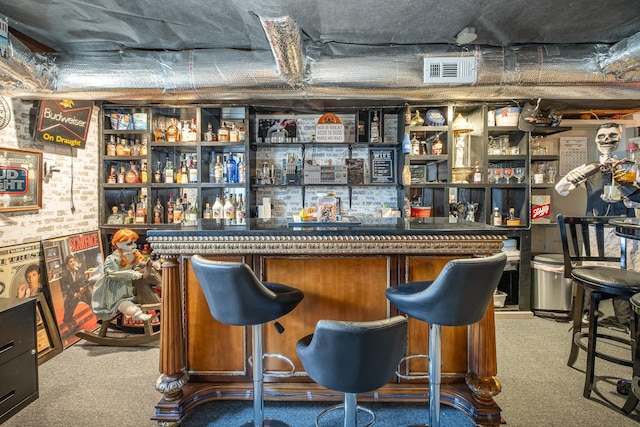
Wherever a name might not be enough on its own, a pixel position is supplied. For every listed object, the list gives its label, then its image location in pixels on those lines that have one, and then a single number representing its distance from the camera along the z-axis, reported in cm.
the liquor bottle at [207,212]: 429
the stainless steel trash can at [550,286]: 408
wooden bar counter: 204
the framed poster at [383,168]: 440
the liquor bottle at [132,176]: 420
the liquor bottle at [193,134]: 419
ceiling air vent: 272
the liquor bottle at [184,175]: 428
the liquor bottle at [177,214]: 431
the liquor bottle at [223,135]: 420
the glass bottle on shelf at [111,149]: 417
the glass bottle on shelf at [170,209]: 433
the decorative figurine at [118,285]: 328
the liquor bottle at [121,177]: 422
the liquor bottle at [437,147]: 423
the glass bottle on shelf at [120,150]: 416
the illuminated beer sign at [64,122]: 326
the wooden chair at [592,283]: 231
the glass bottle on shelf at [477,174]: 421
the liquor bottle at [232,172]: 434
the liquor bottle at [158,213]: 426
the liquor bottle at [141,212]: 423
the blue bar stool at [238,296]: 162
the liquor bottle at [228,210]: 430
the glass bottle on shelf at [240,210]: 436
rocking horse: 329
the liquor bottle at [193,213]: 434
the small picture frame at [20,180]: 291
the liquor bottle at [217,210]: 429
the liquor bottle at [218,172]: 434
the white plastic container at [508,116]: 414
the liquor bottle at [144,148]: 419
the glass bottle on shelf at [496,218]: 428
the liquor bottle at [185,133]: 423
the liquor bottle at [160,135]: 420
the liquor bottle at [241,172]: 433
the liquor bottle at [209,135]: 421
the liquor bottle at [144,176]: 421
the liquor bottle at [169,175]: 425
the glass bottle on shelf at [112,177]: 419
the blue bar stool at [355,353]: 125
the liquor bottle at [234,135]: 423
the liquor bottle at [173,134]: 421
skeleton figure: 375
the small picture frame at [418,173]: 449
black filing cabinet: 221
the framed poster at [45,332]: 303
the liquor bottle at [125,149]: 416
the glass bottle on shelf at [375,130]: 429
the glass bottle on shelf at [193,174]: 431
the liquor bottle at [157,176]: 424
